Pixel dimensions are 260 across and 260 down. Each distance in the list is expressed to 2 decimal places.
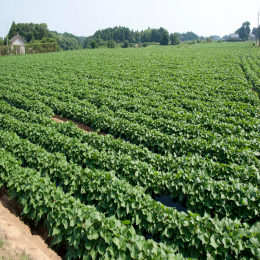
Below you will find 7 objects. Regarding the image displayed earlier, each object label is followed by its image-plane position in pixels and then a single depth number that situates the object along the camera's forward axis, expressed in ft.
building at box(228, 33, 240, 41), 394.75
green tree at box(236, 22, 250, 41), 427.74
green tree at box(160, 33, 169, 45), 314.96
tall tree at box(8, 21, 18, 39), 284.20
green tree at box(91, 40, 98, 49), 274.36
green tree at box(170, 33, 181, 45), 319.88
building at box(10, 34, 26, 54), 196.21
